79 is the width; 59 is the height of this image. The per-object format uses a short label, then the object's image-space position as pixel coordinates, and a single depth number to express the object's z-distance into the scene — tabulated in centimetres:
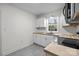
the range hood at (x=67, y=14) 105
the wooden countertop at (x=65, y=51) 54
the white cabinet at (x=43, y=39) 112
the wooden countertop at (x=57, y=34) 106
